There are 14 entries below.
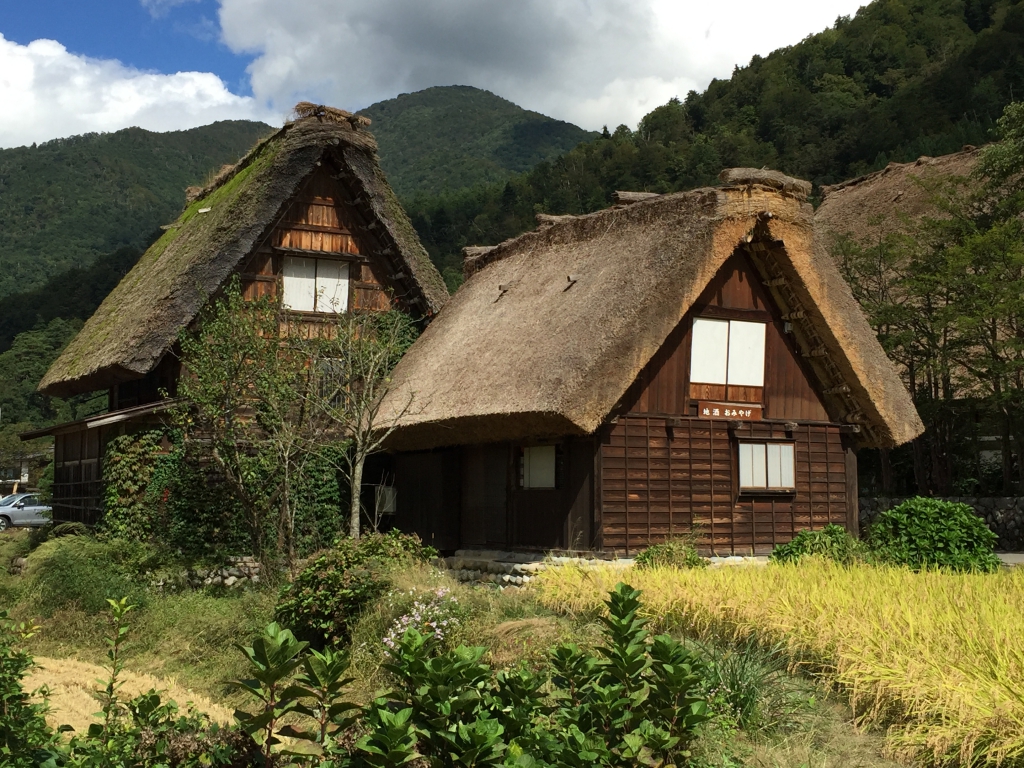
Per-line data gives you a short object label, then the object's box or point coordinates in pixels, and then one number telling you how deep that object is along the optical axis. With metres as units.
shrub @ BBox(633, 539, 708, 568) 13.41
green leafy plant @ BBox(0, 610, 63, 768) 4.55
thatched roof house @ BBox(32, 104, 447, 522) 17.08
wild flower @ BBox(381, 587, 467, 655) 9.57
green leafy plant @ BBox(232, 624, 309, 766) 4.39
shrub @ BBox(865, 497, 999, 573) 13.43
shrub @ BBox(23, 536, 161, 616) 13.41
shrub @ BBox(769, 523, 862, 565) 13.70
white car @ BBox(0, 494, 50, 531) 32.50
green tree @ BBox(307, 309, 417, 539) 14.68
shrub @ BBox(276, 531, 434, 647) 11.23
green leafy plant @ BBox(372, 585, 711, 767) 4.71
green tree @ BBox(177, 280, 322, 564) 15.39
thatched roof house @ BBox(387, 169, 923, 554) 14.35
